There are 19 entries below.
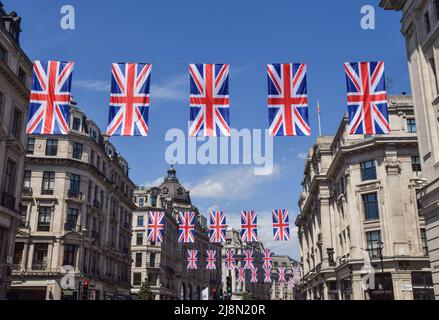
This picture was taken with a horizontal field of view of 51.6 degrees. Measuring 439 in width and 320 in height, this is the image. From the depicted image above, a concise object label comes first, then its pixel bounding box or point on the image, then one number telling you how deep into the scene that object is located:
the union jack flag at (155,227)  47.28
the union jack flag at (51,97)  18.66
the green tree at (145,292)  65.88
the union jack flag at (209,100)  18.84
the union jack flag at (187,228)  45.25
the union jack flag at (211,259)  60.83
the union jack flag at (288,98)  19.00
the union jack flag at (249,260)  63.28
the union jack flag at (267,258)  67.94
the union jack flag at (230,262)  71.56
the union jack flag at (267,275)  71.77
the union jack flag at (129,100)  18.64
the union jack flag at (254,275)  68.45
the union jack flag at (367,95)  19.17
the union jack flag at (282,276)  76.66
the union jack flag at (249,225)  42.34
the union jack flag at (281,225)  43.16
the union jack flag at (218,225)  43.66
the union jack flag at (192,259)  60.92
